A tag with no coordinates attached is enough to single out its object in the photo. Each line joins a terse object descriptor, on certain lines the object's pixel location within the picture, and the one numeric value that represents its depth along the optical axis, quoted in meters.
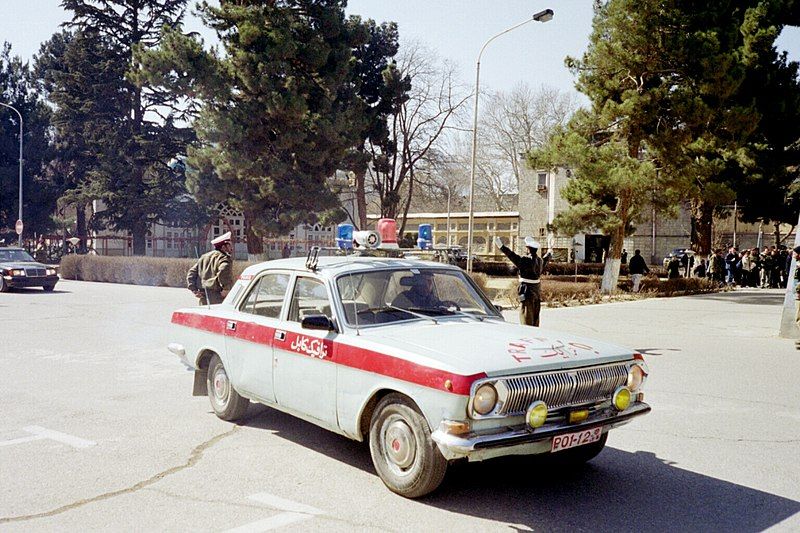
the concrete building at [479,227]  52.53
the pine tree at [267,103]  28.94
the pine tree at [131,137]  40.72
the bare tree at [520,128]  66.75
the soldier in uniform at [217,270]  10.19
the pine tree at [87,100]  41.53
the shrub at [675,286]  26.77
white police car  4.47
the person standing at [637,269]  26.23
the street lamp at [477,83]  22.36
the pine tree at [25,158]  49.72
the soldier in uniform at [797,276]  13.08
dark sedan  24.16
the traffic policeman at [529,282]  10.88
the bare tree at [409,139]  41.97
